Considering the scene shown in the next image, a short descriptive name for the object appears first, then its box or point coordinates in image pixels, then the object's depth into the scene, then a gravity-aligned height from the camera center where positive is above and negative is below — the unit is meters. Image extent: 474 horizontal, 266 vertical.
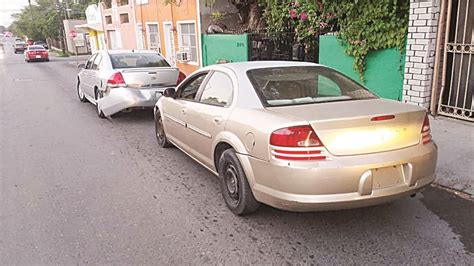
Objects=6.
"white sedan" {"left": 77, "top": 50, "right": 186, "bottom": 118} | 7.91 -0.91
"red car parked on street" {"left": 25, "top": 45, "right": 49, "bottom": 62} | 36.25 -1.47
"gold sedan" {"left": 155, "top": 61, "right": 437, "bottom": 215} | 3.12 -0.94
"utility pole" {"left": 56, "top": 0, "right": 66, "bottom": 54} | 48.89 +0.67
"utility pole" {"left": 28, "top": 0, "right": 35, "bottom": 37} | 65.05 +2.65
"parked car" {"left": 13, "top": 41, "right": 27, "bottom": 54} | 57.31 -1.37
